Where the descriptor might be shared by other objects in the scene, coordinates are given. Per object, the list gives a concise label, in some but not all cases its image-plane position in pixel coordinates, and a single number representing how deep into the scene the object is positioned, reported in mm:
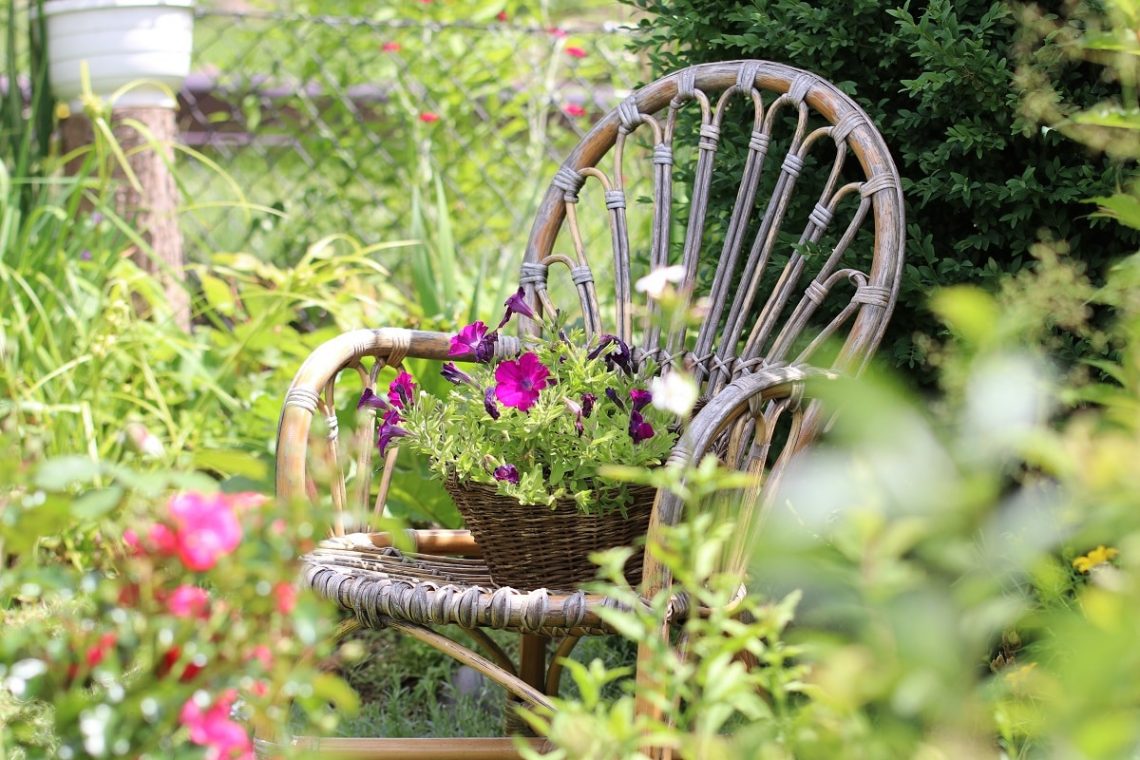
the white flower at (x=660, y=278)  2893
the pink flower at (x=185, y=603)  2456
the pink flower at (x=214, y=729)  2409
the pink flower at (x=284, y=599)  2468
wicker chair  3147
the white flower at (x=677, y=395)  2774
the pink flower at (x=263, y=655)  2470
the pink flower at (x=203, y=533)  2402
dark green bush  3364
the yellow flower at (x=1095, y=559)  2997
